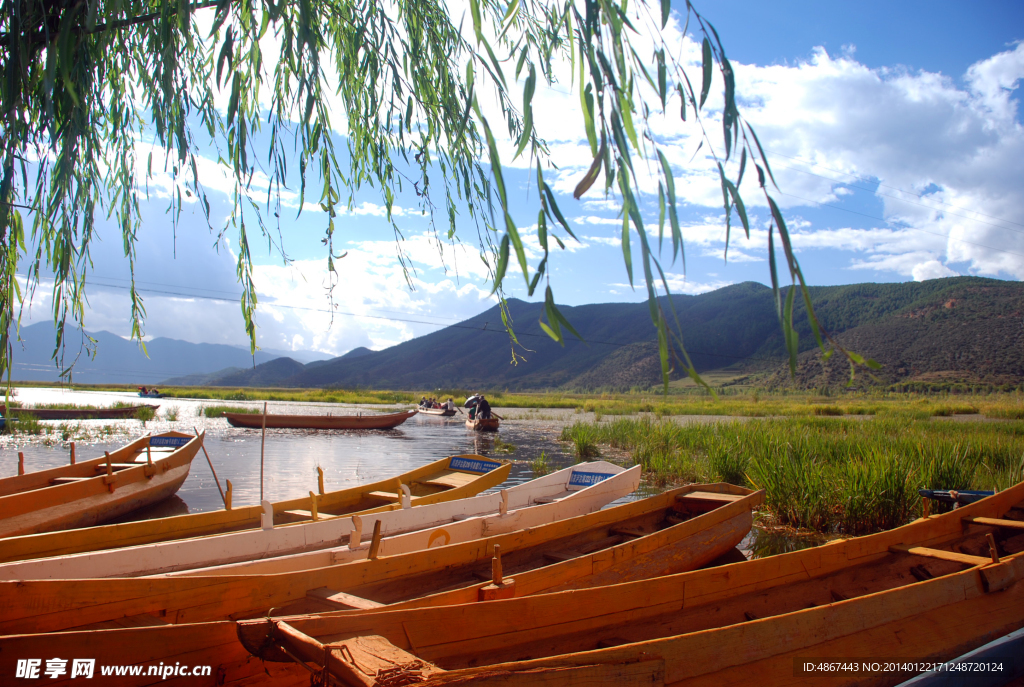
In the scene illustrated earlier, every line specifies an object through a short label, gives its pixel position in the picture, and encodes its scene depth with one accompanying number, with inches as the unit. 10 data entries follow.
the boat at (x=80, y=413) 915.4
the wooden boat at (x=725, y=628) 89.9
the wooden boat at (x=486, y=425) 948.0
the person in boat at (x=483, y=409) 991.1
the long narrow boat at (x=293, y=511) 180.5
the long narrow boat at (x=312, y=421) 972.6
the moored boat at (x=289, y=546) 147.3
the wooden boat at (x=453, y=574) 115.3
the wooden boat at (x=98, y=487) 252.5
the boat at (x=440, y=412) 1449.3
